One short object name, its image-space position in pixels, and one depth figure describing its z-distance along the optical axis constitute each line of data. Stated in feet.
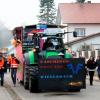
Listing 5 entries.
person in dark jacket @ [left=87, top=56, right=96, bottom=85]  60.14
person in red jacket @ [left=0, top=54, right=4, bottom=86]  57.16
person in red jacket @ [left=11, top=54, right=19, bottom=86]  56.98
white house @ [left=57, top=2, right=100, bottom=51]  172.78
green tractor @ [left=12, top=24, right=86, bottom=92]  45.58
